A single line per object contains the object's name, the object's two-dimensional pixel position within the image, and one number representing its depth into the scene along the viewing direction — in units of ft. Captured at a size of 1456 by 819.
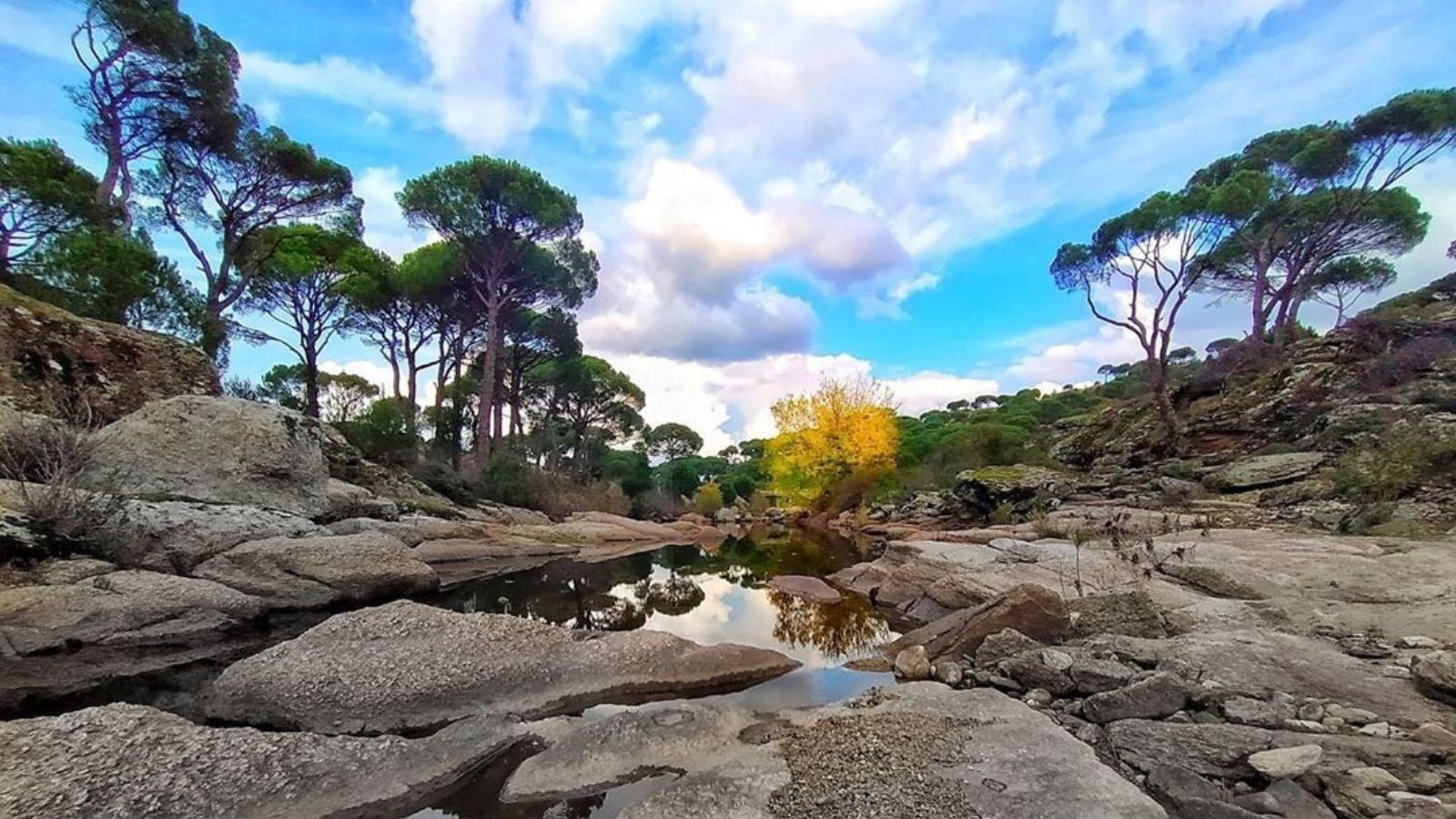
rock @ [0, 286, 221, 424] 46.88
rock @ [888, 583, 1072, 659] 25.16
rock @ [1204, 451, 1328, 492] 52.54
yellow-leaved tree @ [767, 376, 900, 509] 114.32
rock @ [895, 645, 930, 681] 23.89
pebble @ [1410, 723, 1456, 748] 12.64
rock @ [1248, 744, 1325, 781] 12.36
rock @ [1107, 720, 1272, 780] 13.44
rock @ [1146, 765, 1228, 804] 12.51
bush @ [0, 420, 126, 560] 30.14
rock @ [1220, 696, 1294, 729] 15.24
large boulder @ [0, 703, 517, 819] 13.69
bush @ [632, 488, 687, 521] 149.79
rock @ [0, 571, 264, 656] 24.31
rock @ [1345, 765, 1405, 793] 11.53
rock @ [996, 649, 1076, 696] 19.86
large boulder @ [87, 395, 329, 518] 42.37
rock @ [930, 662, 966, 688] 22.47
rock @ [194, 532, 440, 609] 34.40
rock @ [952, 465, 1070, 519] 70.13
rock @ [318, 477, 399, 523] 53.52
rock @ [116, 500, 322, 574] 33.86
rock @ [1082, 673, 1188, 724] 16.83
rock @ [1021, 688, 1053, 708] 19.20
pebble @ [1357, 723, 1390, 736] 13.96
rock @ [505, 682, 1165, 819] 13.19
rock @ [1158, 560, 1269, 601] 27.66
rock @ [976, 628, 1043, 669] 23.24
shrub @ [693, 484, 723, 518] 165.48
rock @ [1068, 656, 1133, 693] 18.99
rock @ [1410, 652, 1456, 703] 15.46
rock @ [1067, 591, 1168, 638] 24.50
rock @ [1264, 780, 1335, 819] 11.36
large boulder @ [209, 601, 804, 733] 20.72
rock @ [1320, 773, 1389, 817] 11.05
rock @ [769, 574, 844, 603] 42.55
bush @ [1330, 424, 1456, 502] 41.11
